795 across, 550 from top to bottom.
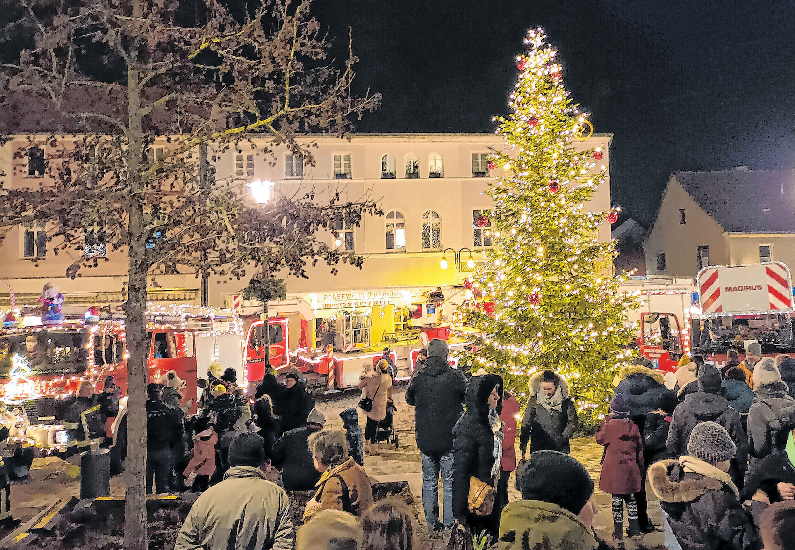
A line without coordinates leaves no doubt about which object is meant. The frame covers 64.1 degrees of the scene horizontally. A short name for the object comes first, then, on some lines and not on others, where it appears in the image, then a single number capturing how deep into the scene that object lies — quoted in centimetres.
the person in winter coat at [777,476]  499
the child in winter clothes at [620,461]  694
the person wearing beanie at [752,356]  1138
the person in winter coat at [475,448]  605
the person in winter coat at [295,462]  643
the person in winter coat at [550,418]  699
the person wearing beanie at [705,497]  421
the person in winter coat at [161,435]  855
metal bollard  885
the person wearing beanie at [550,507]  321
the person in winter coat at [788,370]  820
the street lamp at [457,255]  3061
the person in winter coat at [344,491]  399
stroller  1259
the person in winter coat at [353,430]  796
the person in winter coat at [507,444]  674
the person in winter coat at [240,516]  383
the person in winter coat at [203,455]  884
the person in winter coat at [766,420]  613
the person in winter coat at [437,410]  689
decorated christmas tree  1262
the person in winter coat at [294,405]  816
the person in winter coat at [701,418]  622
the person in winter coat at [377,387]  1176
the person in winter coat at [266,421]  798
